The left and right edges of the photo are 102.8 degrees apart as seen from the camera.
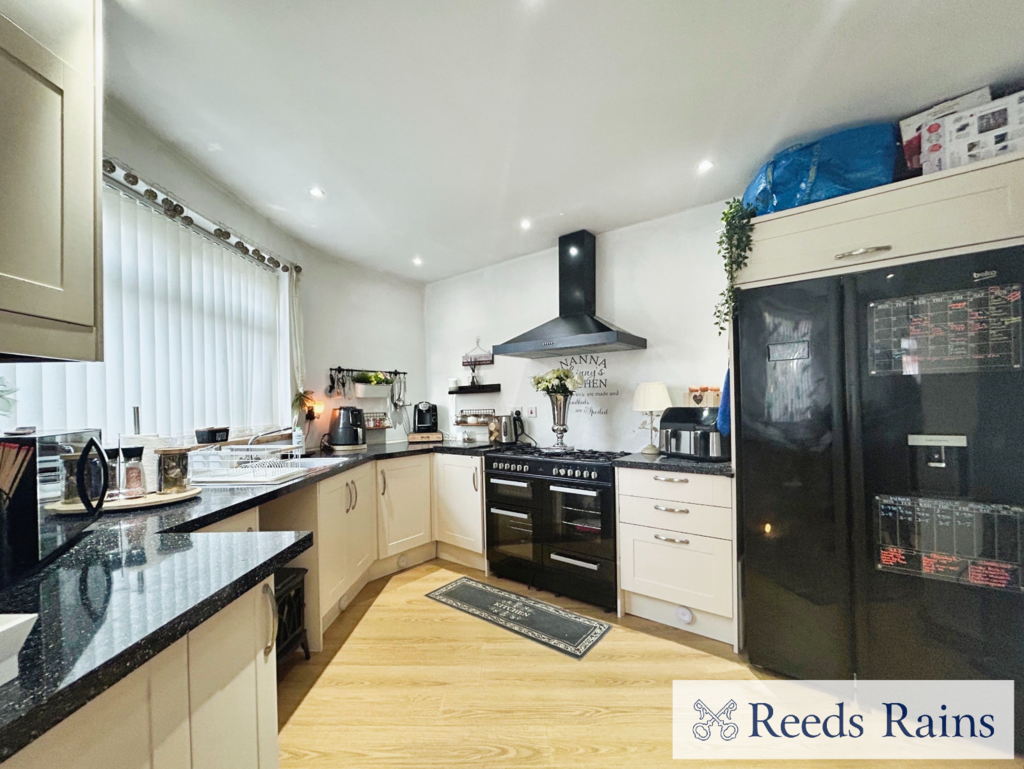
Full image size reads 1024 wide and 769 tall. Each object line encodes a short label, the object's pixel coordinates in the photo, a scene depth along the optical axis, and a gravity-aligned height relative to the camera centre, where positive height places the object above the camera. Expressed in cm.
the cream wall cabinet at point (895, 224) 146 +65
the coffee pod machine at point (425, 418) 378 -22
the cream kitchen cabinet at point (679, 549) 204 -84
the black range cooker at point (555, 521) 242 -82
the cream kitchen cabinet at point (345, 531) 213 -79
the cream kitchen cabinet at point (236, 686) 71 -56
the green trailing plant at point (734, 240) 193 +71
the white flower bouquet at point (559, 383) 299 +7
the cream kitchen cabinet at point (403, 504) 284 -79
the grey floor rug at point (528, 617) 212 -129
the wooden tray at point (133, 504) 118 -34
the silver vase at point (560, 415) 305 -17
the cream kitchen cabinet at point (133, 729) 49 -45
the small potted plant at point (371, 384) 340 +10
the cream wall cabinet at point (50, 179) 75 +45
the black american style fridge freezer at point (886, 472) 145 -34
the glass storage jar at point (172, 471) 152 -27
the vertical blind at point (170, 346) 160 +29
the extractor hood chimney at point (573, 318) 279 +53
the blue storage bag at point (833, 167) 175 +99
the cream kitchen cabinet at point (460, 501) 297 -80
